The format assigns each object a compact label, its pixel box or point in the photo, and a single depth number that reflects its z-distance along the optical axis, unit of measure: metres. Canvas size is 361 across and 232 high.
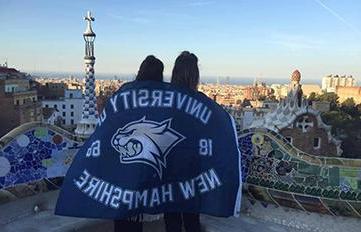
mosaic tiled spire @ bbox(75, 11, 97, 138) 13.66
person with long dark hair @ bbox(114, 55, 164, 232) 3.47
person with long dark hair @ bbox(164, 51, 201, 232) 3.46
